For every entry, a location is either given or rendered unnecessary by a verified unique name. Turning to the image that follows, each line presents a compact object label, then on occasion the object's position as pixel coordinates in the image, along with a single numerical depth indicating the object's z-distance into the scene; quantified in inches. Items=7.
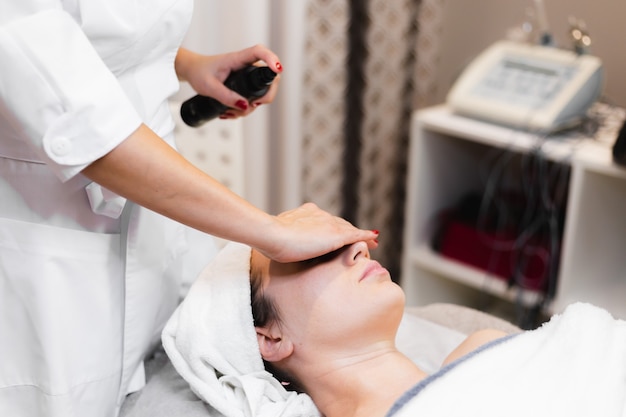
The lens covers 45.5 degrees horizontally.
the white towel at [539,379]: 37.7
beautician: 34.9
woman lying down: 43.7
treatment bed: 47.1
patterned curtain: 89.8
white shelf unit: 77.7
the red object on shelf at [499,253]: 85.4
